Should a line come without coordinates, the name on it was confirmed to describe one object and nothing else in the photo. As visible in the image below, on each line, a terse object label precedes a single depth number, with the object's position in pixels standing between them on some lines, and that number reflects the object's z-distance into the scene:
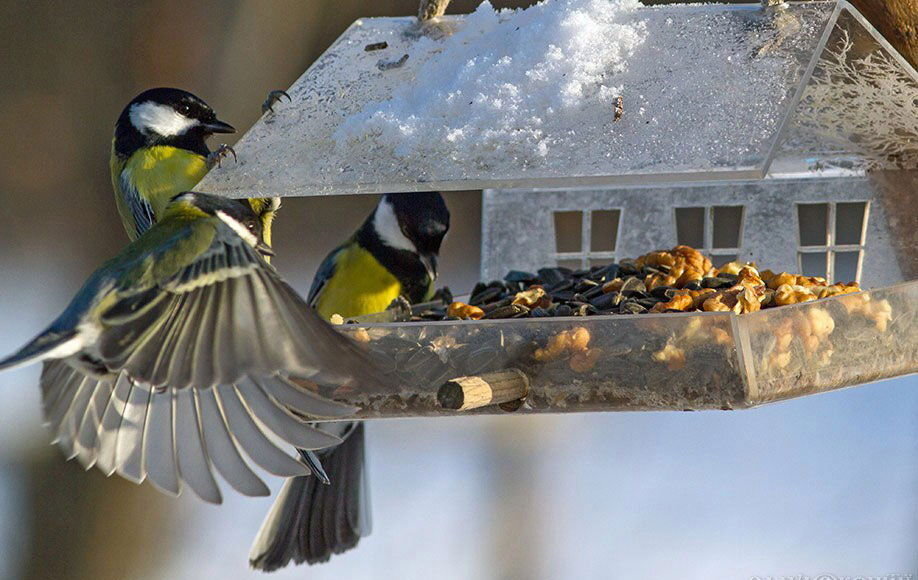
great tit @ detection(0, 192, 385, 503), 4.36
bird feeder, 4.54
